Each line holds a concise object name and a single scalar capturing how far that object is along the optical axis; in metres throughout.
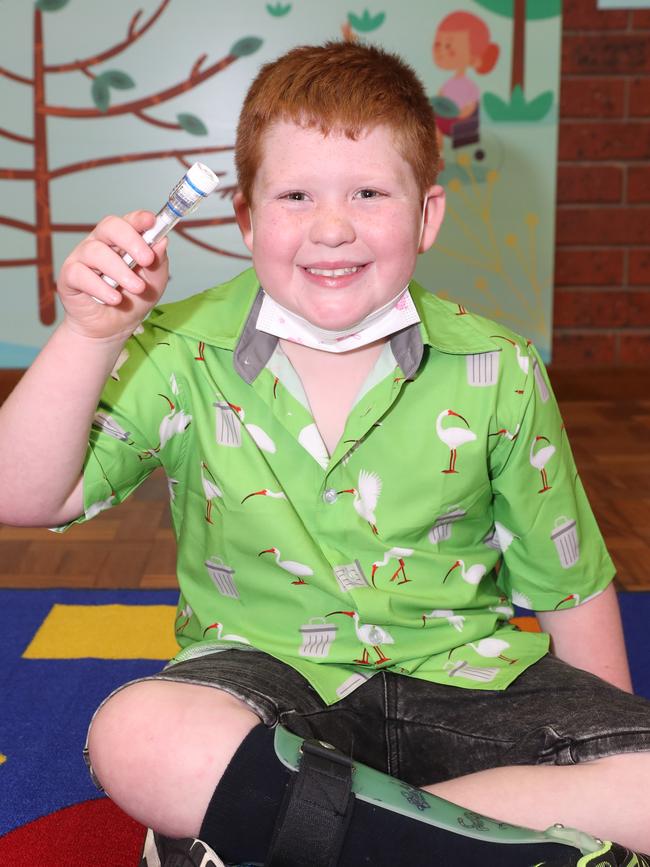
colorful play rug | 0.80
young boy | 0.71
